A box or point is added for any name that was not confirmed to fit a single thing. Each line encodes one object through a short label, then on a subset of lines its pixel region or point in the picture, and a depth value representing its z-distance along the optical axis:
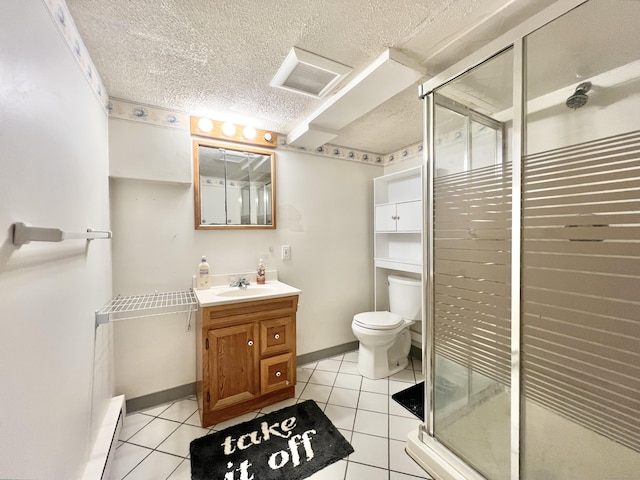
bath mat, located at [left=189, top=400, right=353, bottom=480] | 1.33
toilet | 2.14
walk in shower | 0.84
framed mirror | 2.01
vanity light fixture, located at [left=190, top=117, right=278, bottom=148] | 1.96
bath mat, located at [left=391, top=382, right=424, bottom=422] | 1.77
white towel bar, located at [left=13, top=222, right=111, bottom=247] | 0.68
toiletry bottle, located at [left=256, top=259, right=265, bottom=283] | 2.17
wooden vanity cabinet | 1.63
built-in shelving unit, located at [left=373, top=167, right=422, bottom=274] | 2.29
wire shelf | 1.62
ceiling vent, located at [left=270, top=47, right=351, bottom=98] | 1.30
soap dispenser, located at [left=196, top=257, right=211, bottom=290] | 1.96
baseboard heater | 1.14
